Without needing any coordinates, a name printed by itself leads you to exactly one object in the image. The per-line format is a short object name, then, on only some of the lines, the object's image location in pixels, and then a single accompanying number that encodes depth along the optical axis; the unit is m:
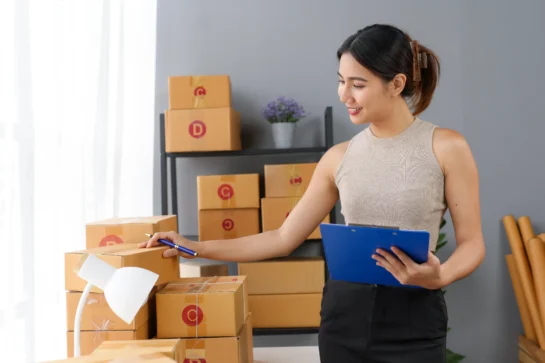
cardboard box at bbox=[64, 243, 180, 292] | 1.48
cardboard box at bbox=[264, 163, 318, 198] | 3.00
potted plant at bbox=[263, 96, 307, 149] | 3.14
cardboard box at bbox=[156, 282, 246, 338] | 1.70
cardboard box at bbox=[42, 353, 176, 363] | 1.20
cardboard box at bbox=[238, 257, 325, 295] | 2.98
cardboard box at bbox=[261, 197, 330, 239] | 3.00
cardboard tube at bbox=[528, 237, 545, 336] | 2.92
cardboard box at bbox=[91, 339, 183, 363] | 1.29
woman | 1.41
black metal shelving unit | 3.04
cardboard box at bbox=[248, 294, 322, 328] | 2.97
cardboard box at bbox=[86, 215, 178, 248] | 1.79
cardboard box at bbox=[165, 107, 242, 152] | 2.98
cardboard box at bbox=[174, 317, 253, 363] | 1.70
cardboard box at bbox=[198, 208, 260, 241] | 3.02
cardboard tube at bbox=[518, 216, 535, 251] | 3.12
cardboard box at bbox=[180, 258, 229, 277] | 2.87
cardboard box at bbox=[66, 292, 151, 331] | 1.60
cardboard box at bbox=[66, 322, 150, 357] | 1.60
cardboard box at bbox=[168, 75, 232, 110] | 2.99
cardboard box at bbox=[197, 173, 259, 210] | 3.00
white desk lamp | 1.14
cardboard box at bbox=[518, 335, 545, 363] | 2.91
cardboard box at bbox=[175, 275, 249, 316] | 1.86
